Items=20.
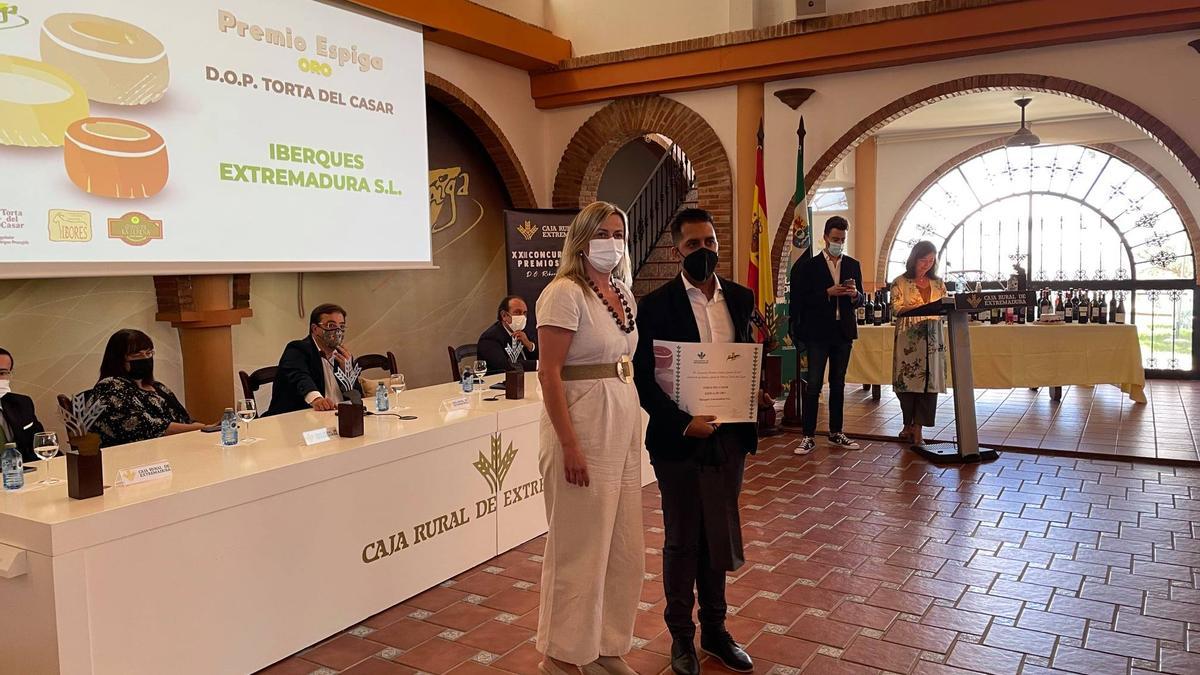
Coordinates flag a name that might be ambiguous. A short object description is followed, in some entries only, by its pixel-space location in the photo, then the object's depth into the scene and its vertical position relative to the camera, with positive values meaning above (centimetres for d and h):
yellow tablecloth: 732 -59
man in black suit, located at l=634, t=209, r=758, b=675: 273 -49
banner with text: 734 +48
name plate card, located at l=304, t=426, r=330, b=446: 333 -51
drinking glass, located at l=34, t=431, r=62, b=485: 277 -44
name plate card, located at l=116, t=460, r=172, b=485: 273 -53
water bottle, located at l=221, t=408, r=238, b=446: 329 -46
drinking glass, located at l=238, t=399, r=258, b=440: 339 -41
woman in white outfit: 256 -44
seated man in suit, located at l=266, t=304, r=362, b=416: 432 -29
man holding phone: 607 -14
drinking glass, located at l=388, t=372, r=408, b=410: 422 -40
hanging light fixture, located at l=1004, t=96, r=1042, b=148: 903 +159
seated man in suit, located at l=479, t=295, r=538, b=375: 557 -22
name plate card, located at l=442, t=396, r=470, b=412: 415 -50
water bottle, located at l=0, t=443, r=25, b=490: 266 -49
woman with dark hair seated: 381 -38
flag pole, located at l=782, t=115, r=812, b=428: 710 +48
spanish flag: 721 +33
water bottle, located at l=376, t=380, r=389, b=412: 401 -44
